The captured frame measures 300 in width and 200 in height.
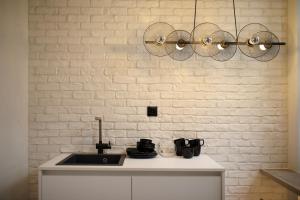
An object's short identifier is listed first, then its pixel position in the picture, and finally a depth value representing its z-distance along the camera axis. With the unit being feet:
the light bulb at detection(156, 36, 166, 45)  7.64
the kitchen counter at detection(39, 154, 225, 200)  6.28
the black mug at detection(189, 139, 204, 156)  7.65
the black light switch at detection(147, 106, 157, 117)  8.13
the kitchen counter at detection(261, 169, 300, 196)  6.43
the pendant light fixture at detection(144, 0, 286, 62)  7.66
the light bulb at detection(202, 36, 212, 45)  7.50
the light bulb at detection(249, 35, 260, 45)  7.49
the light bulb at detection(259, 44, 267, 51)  7.61
